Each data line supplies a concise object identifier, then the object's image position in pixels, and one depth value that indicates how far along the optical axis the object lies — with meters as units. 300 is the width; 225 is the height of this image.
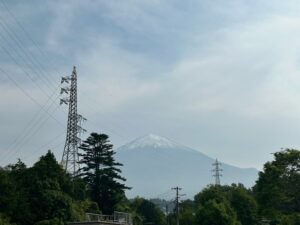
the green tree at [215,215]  42.74
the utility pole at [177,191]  53.15
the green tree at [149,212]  74.30
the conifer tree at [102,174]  44.56
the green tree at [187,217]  55.82
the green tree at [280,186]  38.67
